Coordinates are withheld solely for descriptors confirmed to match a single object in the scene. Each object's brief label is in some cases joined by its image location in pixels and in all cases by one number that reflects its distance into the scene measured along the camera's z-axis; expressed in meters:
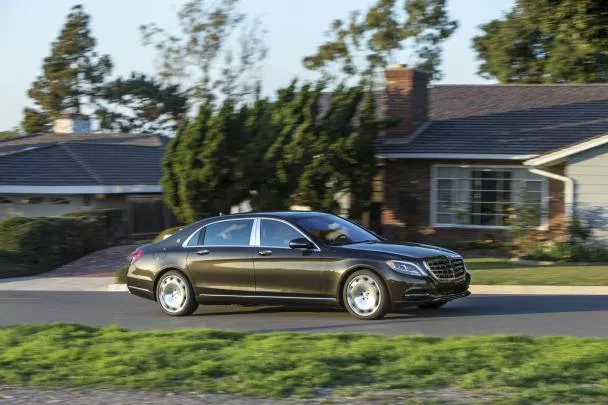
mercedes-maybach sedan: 12.68
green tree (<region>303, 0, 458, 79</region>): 53.62
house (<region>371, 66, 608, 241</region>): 22.82
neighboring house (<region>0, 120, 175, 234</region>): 30.39
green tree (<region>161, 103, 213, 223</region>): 21.56
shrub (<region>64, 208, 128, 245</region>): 27.70
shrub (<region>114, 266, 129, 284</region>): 20.05
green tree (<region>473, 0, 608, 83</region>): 44.00
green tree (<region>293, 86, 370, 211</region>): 23.34
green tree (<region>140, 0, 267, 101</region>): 43.41
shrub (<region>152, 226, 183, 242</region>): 20.91
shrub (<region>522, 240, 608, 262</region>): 21.78
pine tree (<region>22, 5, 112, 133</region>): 59.41
